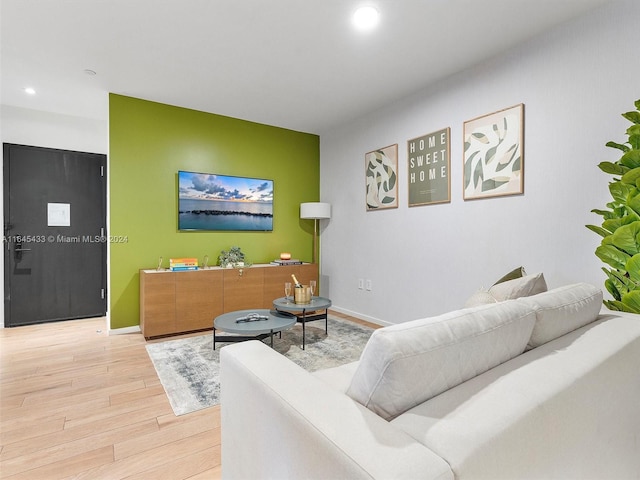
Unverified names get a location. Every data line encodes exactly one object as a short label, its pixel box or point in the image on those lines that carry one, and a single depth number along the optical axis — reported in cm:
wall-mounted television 414
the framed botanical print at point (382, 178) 390
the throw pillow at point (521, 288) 183
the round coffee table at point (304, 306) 315
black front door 402
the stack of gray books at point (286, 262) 459
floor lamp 476
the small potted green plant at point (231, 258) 425
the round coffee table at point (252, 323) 273
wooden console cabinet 356
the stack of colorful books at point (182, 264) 380
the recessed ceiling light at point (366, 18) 232
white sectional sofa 69
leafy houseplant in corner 177
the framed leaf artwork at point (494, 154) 275
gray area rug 229
